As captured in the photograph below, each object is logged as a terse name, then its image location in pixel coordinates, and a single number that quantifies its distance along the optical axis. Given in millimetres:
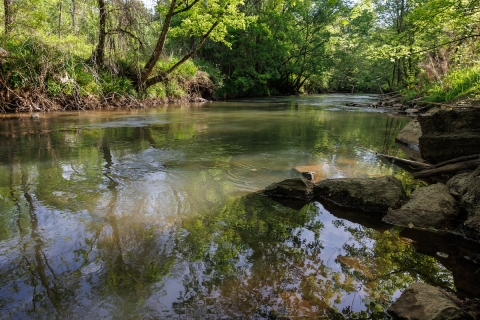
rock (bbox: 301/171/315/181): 5347
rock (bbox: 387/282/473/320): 1955
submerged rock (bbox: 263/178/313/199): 4488
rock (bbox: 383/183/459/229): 3623
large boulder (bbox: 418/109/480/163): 5125
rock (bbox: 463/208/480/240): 3362
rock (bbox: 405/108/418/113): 14812
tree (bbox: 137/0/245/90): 15756
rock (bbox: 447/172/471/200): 4084
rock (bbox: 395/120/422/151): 8164
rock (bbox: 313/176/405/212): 4113
